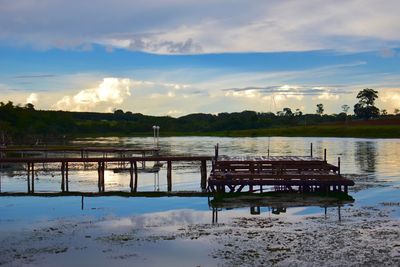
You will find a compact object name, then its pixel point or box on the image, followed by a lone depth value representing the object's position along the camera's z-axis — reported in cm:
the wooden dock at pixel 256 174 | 3269
